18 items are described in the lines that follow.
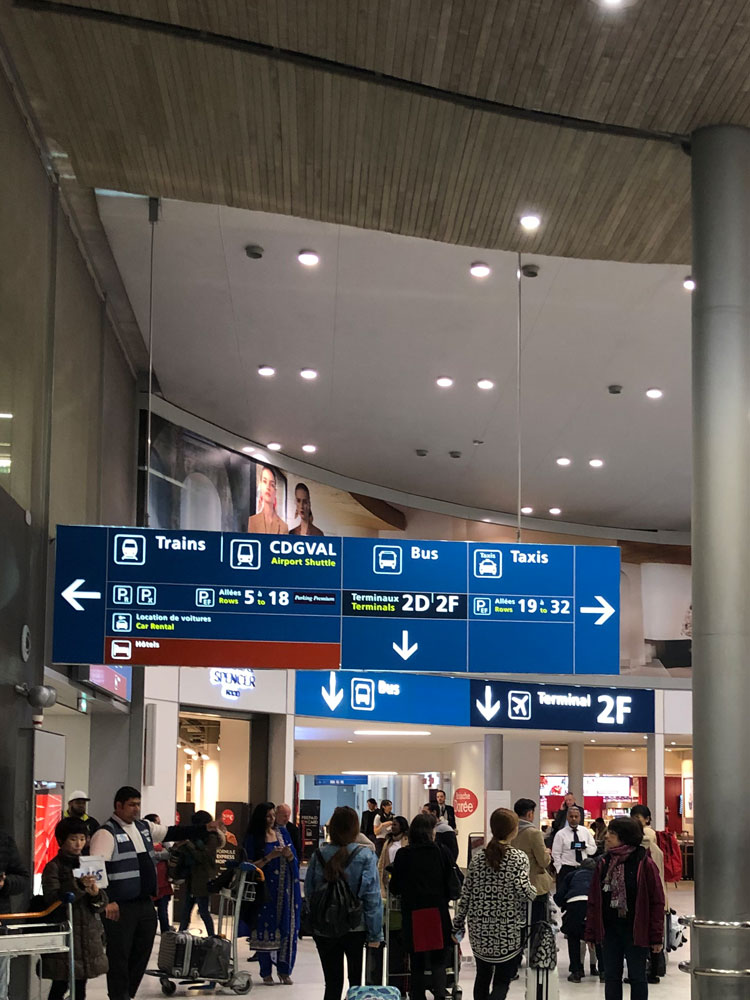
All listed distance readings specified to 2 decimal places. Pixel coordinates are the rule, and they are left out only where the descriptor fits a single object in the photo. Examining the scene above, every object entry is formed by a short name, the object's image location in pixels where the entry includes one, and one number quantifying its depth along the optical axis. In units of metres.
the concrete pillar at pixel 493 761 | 23.27
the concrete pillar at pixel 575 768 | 27.16
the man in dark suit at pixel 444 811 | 15.88
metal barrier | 5.93
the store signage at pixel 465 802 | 22.89
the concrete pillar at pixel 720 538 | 6.09
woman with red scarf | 7.10
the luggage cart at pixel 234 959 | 9.15
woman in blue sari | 9.84
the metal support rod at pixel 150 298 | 9.77
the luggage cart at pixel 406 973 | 8.24
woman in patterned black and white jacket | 6.93
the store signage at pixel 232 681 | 16.39
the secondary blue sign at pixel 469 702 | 18.67
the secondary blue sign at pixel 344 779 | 28.59
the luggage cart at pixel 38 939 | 5.40
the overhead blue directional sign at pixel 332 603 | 8.95
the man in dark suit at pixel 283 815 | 11.20
